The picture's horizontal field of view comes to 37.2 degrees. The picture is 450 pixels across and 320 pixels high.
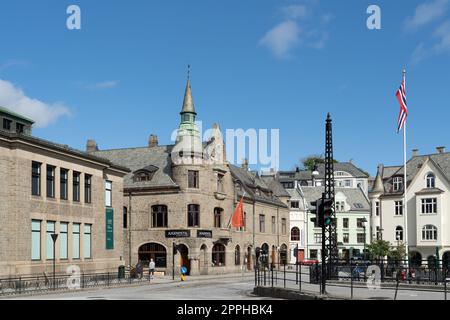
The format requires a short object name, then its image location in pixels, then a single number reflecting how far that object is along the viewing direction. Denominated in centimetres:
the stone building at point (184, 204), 5941
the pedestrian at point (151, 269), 5082
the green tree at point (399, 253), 4934
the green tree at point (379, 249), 5091
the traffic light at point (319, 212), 2427
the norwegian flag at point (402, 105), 4525
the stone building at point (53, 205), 3794
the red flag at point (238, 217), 6094
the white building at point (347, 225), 9206
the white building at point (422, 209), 6731
